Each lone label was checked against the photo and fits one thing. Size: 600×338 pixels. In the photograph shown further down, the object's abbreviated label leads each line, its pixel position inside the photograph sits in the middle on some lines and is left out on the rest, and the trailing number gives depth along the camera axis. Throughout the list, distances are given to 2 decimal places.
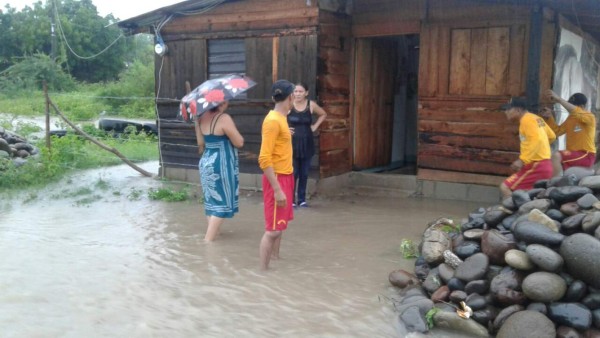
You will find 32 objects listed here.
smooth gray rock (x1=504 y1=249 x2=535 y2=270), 4.49
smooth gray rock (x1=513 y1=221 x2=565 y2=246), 4.53
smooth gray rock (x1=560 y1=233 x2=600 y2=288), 4.22
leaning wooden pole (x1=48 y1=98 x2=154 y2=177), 10.72
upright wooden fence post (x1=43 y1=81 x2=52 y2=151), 10.64
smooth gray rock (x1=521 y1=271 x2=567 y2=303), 4.23
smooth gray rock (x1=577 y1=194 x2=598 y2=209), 4.80
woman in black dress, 8.12
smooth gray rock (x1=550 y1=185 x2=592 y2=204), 4.97
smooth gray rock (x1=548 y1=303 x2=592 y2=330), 4.10
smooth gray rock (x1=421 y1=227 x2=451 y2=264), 5.27
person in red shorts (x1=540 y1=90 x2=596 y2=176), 7.40
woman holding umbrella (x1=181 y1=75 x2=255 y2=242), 6.02
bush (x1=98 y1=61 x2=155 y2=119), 30.11
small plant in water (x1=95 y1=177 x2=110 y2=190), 9.95
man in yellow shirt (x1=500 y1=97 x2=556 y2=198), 6.29
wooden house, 8.25
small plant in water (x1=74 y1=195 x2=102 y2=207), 8.76
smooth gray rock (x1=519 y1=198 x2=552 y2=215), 5.06
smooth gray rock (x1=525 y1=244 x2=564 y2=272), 4.35
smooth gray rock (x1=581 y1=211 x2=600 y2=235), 4.48
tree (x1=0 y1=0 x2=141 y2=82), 40.59
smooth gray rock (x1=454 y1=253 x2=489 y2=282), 4.68
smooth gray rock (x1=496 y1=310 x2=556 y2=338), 4.01
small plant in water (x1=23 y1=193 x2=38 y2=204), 8.94
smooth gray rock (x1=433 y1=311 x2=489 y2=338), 4.30
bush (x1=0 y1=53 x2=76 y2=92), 33.78
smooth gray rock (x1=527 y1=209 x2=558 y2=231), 4.73
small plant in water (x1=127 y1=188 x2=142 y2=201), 9.17
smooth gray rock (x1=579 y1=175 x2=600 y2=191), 5.04
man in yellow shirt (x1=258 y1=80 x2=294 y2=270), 5.14
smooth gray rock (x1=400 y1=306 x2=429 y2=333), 4.31
